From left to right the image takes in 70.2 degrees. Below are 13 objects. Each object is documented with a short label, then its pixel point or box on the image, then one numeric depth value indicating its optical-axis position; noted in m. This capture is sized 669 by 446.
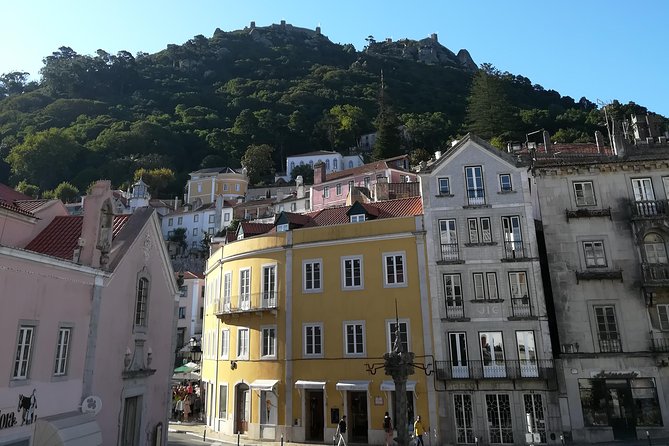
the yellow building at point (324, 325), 25.83
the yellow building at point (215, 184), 90.69
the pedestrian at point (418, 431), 21.64
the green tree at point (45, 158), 95.19
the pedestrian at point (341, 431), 22.17
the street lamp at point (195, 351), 44.97
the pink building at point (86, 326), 14.24
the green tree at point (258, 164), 99.31
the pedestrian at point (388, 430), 20.19
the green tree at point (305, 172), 89.69
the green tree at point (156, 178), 95.62
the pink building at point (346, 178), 64.50
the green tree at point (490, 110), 78.94
